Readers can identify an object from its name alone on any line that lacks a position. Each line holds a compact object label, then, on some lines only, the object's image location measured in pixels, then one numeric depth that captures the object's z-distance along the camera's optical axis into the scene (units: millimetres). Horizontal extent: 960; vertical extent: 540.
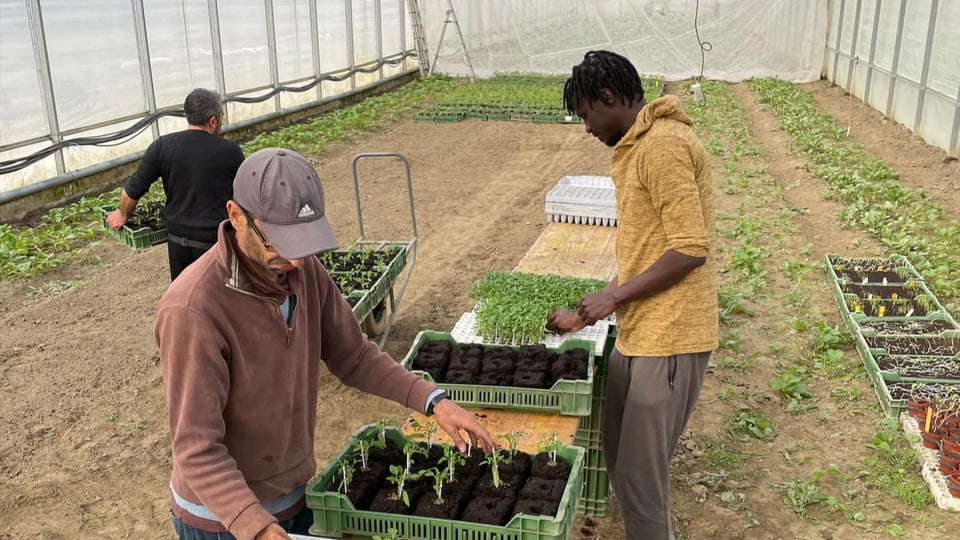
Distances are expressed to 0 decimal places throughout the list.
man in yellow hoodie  2758
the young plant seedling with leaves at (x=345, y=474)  2590
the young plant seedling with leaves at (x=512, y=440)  2863
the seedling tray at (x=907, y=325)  5867
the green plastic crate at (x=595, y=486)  3928
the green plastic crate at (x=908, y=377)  5062
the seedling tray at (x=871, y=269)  6938
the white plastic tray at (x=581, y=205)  6113
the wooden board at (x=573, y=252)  5168
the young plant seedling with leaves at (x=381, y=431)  2846
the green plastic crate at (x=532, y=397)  3305
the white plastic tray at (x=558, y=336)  3896
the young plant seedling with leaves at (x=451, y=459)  2663
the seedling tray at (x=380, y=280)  5270
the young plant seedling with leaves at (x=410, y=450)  2692
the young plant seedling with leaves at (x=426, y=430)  2826
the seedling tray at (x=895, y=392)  4914
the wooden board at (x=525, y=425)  3148
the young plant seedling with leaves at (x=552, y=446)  2746
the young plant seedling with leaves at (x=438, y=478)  2582
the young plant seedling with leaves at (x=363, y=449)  2729
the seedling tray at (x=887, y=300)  6281
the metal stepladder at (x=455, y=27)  22136
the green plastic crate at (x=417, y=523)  2348
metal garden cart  5480
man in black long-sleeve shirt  5051
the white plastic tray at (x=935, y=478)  4082
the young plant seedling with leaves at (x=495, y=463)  2627
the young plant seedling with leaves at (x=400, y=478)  2516
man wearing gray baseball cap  1896
